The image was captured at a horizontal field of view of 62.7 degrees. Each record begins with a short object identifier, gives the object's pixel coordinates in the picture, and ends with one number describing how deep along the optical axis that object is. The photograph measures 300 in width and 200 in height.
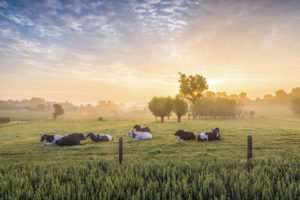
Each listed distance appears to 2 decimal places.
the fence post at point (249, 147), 10.87
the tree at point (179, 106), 60.97
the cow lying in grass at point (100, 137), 21.08
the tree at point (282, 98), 192.23
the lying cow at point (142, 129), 26.75
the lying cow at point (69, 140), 19.02
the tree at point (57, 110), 104.25
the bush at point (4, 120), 75.40
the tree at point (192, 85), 78.50
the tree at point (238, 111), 107.99
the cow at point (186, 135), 20.55
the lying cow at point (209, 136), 20.09
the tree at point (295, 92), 187.60
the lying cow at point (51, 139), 19.56
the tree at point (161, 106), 61.16
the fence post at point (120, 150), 11.17
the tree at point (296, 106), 114.94
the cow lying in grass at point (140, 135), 21.77
